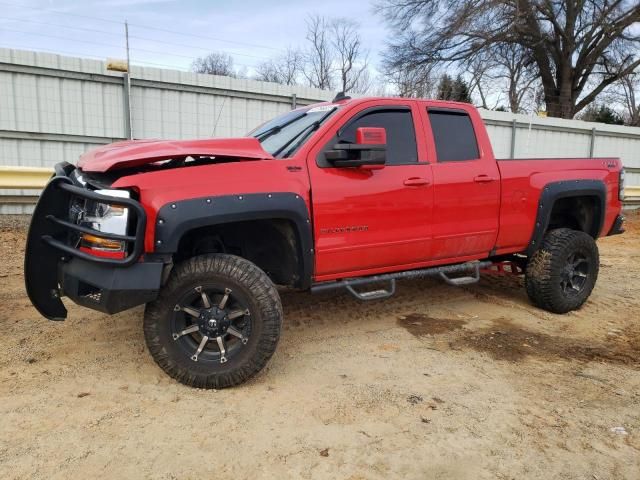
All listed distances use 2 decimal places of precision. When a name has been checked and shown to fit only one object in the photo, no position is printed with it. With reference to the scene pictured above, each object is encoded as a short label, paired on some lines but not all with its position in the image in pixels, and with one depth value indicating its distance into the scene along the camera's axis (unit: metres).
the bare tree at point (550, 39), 23.80
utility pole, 8.71
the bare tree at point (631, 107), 42.70
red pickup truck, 3.16
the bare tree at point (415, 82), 26.22
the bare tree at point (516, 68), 26.47
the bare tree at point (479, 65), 25.44
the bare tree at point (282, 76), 42.32
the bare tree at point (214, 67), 45.51
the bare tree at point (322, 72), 41.48
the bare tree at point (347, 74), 41.62
